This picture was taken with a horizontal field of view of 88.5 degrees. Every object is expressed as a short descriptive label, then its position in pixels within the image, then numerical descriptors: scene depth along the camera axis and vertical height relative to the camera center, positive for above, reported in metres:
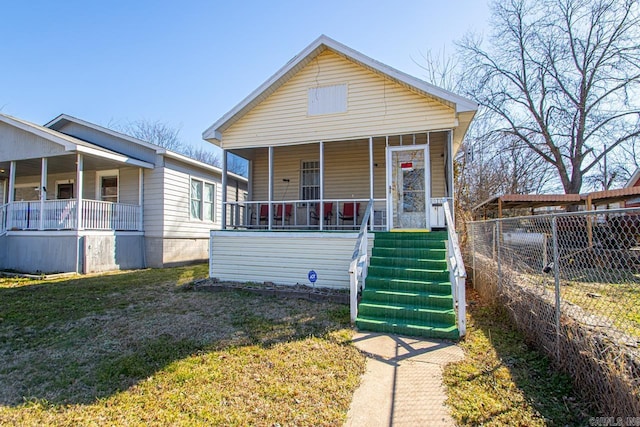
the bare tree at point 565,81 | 18.92 +8.83
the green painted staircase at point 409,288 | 4.88 -1.17
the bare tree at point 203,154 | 39.89 +8.51
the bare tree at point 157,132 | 35.34 +9.90
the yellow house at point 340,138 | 7.62 +2.21
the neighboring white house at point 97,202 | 10.35 +0.69
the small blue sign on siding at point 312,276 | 7.48 -1.25
